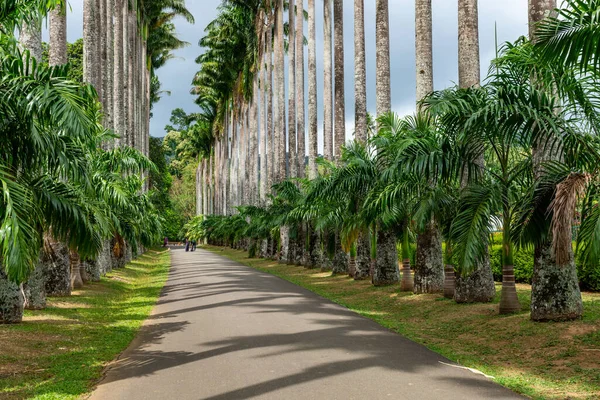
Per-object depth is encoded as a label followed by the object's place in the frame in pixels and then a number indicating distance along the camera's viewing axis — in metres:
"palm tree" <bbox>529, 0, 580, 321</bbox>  10.62
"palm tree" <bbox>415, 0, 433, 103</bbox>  17.53
